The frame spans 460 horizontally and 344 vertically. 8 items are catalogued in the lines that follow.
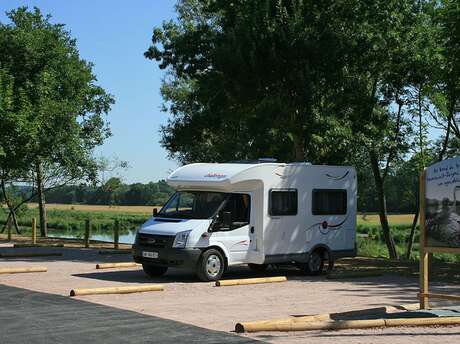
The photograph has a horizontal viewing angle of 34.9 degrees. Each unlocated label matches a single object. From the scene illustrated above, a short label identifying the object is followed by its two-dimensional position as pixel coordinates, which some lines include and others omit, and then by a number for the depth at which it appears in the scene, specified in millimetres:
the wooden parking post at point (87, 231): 27234
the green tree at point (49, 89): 30703
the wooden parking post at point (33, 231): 27500
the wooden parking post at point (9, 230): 31109
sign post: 10852
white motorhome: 15492
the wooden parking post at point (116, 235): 25984
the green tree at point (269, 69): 22641
